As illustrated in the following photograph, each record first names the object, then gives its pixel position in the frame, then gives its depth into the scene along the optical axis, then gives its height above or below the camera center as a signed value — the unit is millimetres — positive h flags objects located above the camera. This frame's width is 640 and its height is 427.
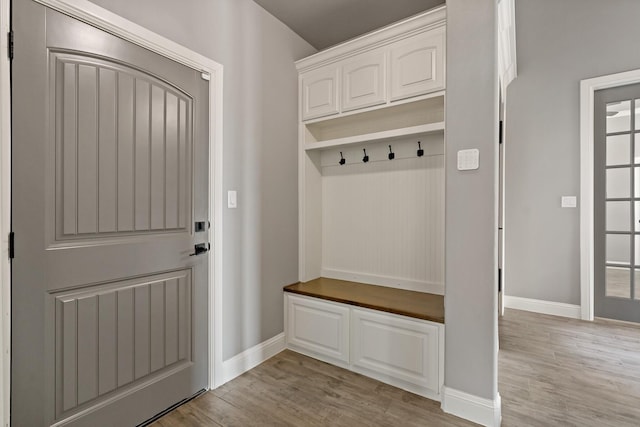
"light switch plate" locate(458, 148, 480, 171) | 1636 +300
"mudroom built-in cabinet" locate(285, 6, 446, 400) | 2008 +54
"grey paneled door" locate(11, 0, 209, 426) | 1257 -69
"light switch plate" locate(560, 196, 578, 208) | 3105 +121
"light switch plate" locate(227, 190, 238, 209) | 2095 +96
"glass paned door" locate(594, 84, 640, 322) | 2895 +112
